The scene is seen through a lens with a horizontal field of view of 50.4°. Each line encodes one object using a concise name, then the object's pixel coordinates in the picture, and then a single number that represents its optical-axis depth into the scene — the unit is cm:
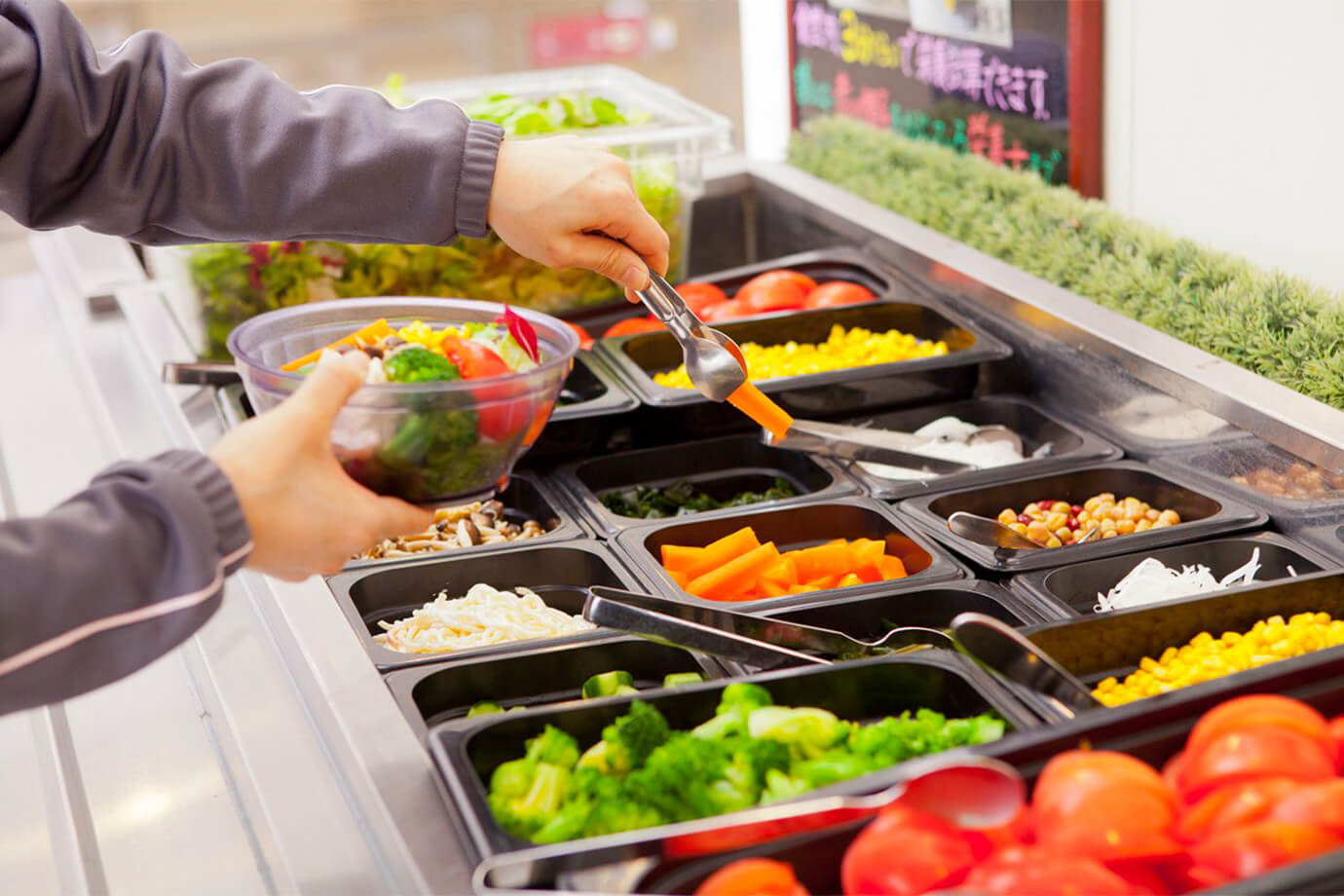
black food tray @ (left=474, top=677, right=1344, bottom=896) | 99
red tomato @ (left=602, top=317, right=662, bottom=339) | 256
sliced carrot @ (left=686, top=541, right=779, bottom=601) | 178
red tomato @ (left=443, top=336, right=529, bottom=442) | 126
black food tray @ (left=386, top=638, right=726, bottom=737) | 153
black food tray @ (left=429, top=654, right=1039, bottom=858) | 125
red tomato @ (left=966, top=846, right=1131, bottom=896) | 97
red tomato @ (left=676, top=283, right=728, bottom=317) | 267
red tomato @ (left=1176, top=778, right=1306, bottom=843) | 106
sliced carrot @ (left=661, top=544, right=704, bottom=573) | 185
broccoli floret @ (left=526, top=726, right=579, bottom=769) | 127
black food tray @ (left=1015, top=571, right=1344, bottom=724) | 148
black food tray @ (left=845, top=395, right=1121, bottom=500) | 198
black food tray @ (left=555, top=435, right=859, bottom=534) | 220
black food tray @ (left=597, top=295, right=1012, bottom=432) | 223
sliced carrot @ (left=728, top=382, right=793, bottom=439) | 181
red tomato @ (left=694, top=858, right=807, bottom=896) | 104
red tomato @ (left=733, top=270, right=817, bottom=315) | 261
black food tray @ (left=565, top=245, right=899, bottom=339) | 270
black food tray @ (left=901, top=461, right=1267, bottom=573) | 173
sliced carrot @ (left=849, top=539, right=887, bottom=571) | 185
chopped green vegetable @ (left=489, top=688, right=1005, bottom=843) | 120
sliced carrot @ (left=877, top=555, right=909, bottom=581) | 185
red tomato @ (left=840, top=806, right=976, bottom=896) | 104
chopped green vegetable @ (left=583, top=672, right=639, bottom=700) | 151
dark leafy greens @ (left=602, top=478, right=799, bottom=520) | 210
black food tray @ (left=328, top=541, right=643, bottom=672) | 180
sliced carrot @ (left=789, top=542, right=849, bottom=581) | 186
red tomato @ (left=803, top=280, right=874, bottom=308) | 260
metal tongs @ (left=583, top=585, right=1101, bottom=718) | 133
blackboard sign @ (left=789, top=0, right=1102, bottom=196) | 249
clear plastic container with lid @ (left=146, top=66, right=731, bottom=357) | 253
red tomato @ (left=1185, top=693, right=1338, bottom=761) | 114
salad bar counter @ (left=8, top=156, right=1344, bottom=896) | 109
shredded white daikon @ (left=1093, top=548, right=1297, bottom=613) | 167
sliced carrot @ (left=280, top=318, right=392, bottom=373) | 135
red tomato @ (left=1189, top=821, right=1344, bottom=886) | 102
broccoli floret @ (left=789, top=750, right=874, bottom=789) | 122
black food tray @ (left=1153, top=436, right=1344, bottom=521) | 169
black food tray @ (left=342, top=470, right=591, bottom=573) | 187
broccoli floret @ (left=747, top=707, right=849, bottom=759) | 128
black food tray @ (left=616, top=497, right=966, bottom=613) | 180
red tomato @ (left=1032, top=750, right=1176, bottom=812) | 108
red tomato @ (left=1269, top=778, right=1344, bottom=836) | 103
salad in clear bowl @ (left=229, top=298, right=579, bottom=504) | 122
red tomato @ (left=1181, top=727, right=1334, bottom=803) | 109
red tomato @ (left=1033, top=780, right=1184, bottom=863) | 105
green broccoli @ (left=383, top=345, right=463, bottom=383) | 124
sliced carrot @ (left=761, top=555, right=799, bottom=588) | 182
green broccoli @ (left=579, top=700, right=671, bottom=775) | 125
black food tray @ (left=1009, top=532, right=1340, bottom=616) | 169
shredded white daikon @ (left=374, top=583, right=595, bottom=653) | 167
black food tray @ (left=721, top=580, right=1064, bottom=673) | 166
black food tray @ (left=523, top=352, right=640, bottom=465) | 218
